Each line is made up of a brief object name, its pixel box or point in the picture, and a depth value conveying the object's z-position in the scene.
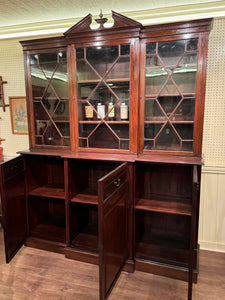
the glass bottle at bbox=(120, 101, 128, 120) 2.15
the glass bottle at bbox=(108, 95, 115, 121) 2.20
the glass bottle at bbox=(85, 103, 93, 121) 2.27
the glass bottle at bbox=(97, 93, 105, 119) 2.23
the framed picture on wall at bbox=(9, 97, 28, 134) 2.98
